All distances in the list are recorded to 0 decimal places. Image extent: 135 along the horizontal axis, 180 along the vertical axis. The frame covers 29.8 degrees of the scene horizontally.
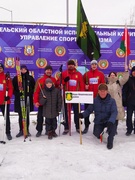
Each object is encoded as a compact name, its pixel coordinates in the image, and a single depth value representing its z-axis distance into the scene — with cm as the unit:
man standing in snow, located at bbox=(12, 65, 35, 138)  653
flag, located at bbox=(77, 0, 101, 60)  825
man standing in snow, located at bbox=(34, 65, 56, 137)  642
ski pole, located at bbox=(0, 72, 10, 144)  619
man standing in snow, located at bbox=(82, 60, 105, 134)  673
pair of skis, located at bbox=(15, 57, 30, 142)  639
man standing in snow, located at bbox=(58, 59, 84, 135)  664
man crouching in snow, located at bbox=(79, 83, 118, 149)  592
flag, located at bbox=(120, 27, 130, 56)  841
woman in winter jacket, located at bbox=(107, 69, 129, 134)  659
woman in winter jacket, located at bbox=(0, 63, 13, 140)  644
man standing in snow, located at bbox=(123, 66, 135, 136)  666
